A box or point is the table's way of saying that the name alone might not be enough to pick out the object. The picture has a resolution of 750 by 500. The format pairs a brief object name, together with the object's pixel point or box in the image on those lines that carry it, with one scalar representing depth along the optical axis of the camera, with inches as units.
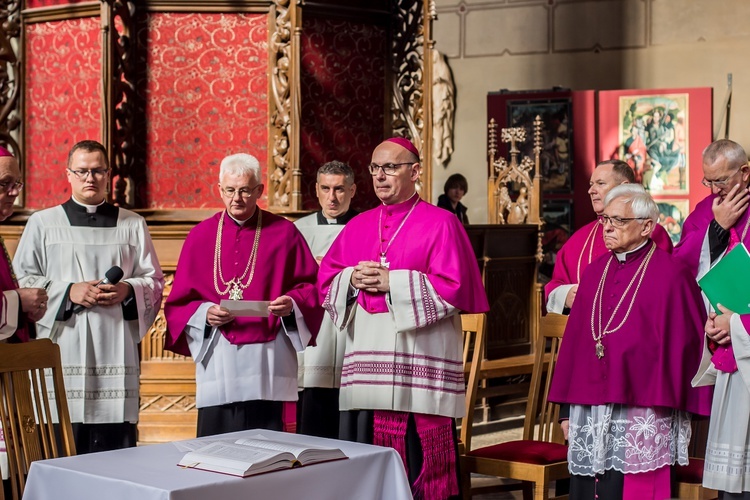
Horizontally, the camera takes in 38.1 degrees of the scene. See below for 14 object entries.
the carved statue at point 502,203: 385.7
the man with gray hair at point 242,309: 177.5
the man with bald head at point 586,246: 184.7
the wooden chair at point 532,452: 173.6
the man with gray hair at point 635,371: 153.0
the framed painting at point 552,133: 497.0
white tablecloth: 113.0
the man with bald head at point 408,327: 168.7
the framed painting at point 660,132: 474.9
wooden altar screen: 267.9
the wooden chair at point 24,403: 133.6
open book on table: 117.6
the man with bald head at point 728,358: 147.5
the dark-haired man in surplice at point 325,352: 217.6
